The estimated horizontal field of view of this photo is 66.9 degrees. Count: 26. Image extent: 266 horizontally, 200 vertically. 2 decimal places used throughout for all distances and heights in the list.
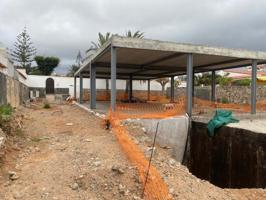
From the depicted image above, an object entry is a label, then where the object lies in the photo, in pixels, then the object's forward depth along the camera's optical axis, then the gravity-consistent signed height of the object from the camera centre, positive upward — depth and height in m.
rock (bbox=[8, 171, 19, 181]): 3.55 -1.45
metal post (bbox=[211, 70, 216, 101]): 13.32 +0.55
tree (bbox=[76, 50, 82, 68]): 36.48 +6.81
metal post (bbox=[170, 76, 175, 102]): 16.68 +0.53
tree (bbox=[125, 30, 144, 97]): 21.55 +6.44
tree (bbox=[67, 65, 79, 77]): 36.65 +4.63
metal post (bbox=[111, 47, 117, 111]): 7.42 +0.60
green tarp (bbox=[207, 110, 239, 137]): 7.09 -0.93
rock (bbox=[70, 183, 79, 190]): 3.36 -1.55
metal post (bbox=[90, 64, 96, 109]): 10.57 +0.12
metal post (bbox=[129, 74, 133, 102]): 16.70 +0.74
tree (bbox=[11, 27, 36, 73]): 34.14 +6.86
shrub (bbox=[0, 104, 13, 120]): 5.96 -0.63
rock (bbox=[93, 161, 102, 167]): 3.96 -1.38
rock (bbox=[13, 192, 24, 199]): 3.10 -1.57
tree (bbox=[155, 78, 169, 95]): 24.61 +1.57
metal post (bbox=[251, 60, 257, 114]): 9.20 +0.41
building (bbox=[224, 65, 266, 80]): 33.59 +3.68
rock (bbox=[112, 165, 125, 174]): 3.70 -1.39
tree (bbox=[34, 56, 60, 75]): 31.55 +4.93
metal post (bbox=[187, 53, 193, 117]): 8.24 +0.59
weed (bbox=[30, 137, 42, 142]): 5.59 -1.26
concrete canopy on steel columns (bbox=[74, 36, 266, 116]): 7.52 +1.77
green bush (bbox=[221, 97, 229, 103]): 16.92 -0.48
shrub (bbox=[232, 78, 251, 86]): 20.58 +1.29
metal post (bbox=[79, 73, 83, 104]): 15.94 +0.02
